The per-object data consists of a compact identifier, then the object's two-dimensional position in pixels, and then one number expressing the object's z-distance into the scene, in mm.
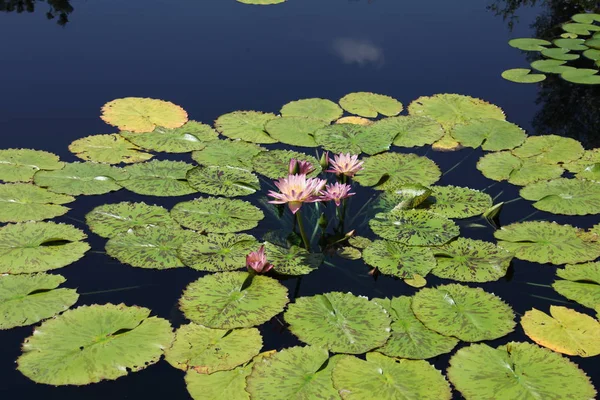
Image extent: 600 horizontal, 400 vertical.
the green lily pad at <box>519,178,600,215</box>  4156
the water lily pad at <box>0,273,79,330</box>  3203
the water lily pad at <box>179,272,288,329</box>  3168
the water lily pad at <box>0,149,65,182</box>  4277
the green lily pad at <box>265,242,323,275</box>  3535
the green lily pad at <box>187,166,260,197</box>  4141
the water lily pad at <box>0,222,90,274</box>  3537
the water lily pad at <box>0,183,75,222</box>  3922
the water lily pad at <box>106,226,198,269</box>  3563
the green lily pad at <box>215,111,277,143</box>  4766
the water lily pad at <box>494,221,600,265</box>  3738
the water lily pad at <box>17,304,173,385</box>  2902
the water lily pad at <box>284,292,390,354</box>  3057
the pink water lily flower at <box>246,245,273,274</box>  3408
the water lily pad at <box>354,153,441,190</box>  4309
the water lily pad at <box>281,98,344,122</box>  5070
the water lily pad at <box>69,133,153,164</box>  4516
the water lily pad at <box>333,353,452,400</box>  2811
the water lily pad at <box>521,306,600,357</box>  3164
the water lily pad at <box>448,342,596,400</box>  2869
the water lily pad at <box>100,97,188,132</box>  4887
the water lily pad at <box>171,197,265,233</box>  3836
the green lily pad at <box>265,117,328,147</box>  4703
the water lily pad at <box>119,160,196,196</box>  4148
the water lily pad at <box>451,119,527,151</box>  4785
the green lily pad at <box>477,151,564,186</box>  4453
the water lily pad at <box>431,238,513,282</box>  3562
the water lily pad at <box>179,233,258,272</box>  3525
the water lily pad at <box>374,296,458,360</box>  3035
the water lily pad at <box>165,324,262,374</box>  2951
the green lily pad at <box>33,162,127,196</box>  4152
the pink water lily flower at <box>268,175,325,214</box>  3408
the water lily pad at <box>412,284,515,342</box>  3168
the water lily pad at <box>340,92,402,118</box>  5184
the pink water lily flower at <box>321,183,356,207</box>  3613
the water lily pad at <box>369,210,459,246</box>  3771
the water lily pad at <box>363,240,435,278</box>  3557
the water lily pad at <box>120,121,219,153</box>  4613
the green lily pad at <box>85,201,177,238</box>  3826
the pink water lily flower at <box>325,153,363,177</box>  3818
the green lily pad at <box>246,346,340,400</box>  2809
